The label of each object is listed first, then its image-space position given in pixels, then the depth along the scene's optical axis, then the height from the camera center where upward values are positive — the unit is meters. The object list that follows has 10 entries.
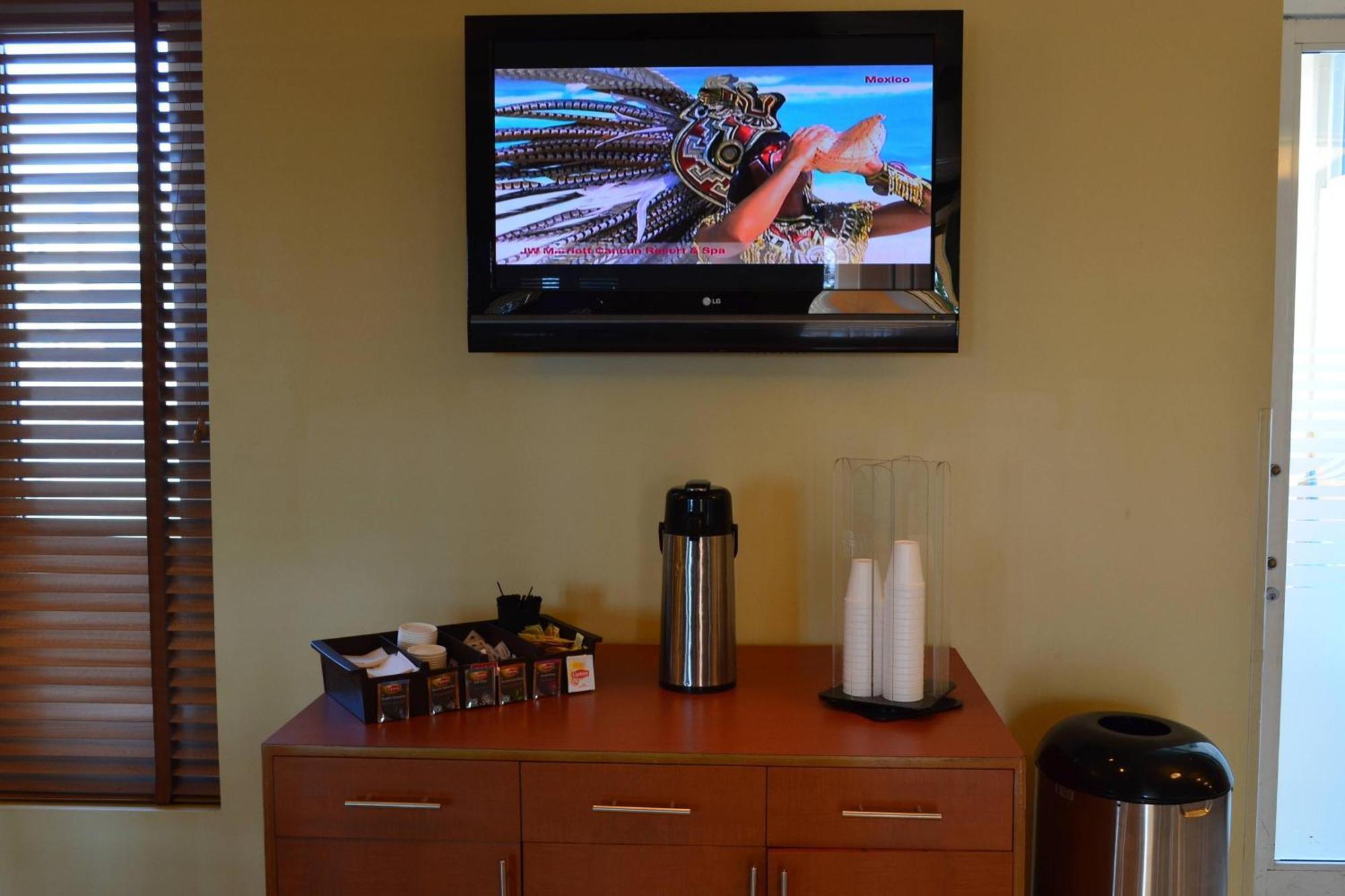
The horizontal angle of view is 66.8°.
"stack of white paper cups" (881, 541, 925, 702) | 1.83 -0.40
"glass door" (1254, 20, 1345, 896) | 2.46 -0.28
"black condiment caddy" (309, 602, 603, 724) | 1.78 -0.49
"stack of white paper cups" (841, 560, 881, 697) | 1.87 -0.42
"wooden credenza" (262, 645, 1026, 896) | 1.63 -0.67
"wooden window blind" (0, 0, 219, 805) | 2.39 -0.03
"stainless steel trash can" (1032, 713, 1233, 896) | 1.76 -0.72
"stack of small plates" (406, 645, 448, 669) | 1.89 -0.48
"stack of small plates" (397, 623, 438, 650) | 1.98 -0.46
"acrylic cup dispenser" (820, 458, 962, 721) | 1.83 -0.35
